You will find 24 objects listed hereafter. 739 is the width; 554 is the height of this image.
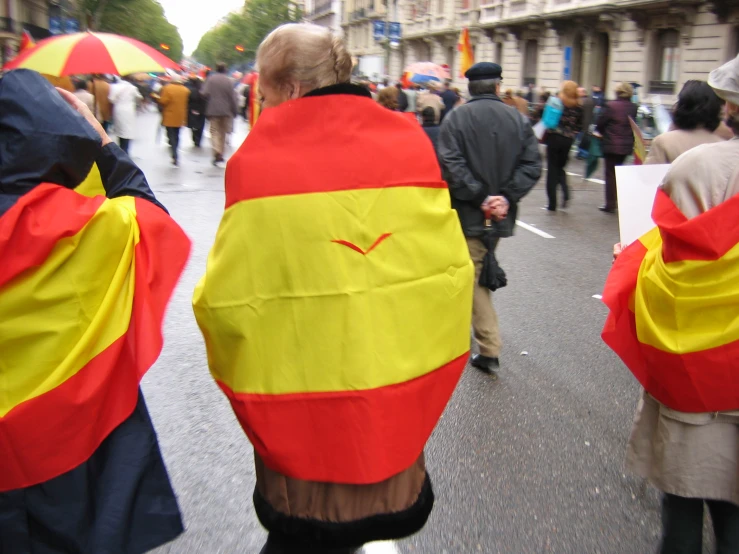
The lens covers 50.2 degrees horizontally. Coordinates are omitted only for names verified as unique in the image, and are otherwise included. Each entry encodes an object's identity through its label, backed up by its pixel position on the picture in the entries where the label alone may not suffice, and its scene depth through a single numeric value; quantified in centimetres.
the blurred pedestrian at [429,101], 1364
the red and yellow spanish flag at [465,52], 2066
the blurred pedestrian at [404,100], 1964
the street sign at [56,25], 2852
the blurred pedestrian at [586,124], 1387
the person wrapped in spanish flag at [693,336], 218
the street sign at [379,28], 3644
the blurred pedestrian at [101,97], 1627
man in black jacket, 458
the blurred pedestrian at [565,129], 1055
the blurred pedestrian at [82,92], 1187
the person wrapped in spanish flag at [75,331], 199
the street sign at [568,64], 3138
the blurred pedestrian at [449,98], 1848
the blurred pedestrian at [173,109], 1627
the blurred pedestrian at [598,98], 1806
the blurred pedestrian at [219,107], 1645
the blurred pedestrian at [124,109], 1492
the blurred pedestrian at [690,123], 475
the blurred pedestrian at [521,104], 1691
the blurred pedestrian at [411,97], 2173
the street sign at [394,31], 3437
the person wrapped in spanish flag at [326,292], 189
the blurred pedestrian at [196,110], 1888
